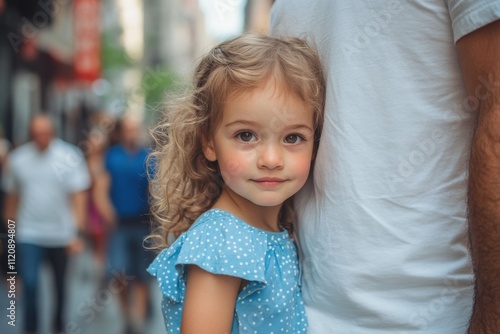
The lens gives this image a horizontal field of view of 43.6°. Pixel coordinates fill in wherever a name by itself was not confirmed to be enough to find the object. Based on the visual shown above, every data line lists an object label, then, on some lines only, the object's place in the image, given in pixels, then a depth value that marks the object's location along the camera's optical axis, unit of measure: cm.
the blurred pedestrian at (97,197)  695
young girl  155
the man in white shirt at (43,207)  618
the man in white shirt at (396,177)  146
